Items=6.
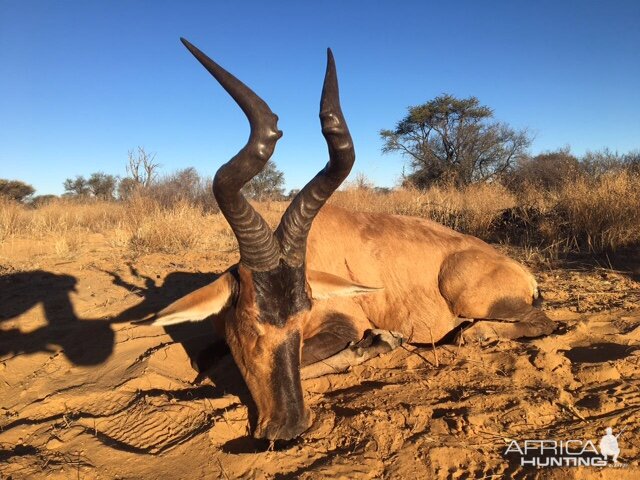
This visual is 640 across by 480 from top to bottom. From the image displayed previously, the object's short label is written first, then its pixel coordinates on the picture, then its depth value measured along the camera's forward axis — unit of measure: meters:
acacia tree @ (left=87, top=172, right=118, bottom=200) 37.97
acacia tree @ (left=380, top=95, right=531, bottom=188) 27.83
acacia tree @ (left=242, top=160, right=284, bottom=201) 27.27
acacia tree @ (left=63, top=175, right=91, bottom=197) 39.25
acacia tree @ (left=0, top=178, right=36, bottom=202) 32.19
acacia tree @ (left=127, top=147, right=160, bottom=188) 18.25
